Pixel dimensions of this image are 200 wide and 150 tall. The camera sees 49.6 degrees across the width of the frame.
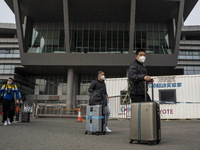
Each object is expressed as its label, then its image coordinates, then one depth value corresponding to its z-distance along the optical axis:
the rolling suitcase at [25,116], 11.38
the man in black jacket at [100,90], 6.82
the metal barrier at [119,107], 15.49
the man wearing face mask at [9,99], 9.08
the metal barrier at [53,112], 22.22
